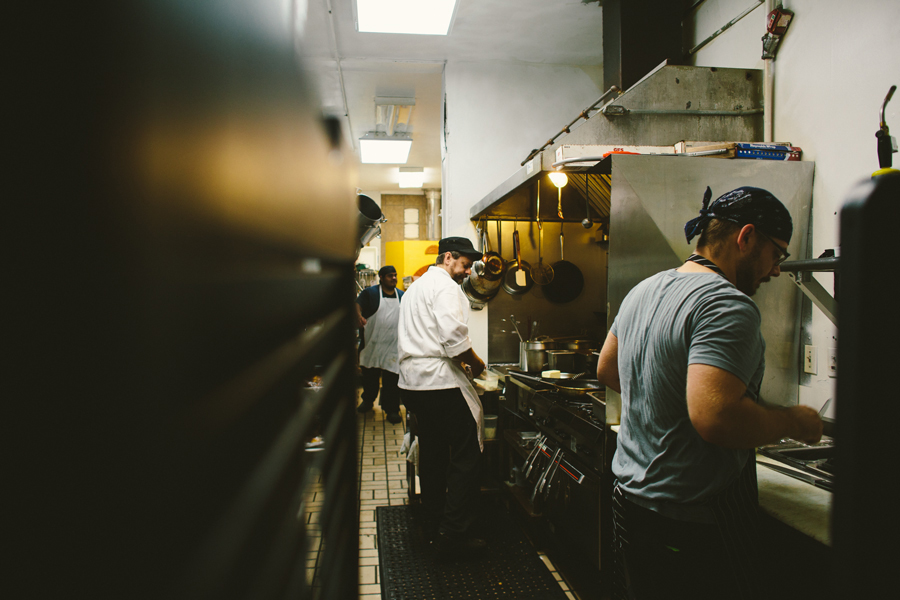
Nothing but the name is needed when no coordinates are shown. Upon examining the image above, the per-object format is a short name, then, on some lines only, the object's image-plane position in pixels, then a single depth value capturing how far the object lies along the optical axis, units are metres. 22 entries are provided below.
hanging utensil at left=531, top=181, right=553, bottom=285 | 4.41
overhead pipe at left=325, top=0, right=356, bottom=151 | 3.96
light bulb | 2.86
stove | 2.27
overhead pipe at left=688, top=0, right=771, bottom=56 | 2.58
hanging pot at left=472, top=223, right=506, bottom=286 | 4.26
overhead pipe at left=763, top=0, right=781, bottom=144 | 2.46
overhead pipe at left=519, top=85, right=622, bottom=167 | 2.90
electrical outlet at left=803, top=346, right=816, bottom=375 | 2.21
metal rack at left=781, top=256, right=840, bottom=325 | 1.65
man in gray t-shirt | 1.28
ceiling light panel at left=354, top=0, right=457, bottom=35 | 3.30
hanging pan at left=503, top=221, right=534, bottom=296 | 4.34
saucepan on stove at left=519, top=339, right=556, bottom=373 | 3.65
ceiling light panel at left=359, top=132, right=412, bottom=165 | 6.12
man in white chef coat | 2.79
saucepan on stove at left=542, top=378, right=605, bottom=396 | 2.72
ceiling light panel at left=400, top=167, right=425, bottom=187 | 8.60
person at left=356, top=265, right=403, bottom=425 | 5.20
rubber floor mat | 2.48
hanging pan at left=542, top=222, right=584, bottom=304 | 4.45
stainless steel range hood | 2.53
